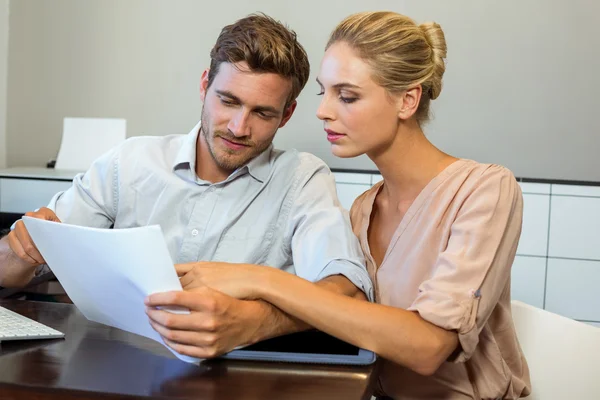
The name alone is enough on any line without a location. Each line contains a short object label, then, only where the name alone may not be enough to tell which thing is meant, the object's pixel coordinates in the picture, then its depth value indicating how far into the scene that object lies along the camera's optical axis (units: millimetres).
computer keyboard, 1146
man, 1611
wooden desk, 961
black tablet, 1105
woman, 1186
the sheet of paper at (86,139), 3258
